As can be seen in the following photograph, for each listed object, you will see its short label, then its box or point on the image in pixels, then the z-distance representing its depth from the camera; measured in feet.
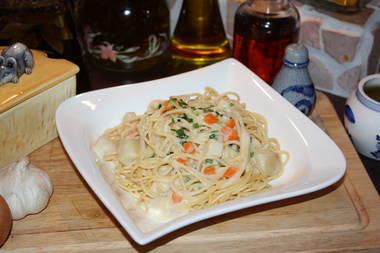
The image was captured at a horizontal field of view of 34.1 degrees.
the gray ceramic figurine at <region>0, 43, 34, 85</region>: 1.99
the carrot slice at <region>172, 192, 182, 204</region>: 1.90
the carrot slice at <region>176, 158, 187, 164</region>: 1.99
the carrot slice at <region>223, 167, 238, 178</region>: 1.97
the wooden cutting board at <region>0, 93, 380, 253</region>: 1.83
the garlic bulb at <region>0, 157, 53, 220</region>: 1.86
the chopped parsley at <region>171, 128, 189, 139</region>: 2.07
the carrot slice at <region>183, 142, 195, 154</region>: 2.02
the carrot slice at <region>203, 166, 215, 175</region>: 1.97
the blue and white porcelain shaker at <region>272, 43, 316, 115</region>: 2.24
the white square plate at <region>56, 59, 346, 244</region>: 1.73
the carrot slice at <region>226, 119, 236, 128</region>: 2.10
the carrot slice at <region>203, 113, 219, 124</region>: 2.09
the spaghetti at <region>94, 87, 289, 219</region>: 1.93
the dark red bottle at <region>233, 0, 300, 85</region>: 2.45
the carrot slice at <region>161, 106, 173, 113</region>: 2.14
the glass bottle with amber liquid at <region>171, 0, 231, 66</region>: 2.63
